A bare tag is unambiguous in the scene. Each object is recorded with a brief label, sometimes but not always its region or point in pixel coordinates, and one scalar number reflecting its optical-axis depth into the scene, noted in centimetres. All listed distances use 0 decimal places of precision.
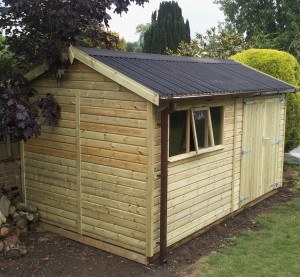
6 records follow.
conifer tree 2631
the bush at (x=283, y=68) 1248
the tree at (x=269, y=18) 3291
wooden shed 646
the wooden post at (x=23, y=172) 827
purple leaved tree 649
